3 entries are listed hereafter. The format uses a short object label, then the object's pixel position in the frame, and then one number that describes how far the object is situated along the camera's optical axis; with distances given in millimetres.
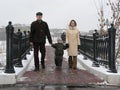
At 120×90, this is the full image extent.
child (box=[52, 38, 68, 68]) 7986
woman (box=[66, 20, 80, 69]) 7767
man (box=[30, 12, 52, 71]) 7268
